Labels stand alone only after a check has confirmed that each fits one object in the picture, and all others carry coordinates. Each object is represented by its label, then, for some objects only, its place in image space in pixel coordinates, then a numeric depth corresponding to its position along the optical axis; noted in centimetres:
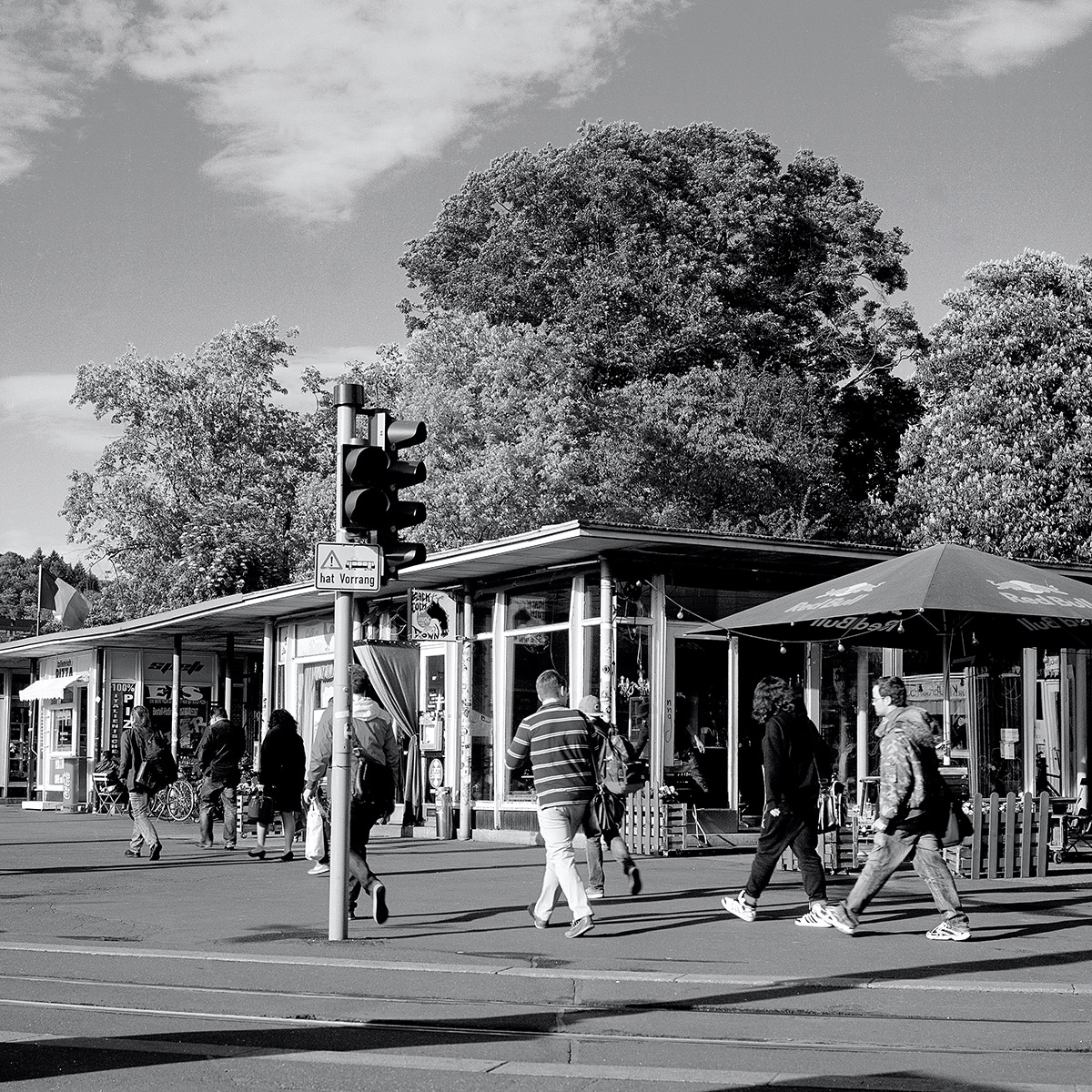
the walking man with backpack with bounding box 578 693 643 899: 1275
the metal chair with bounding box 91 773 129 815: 2910
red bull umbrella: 1328
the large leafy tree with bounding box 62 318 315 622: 4312
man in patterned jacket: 1030
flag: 3888
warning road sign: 1025
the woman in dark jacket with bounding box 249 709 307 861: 1731
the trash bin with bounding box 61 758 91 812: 3300
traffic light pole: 1028
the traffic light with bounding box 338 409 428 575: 1028
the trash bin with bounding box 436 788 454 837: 2116
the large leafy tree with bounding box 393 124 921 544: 3347
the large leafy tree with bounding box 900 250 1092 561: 3144
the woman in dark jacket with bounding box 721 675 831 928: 1087
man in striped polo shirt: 1078
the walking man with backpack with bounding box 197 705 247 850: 1894
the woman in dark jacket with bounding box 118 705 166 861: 1733
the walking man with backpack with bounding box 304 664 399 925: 1120
